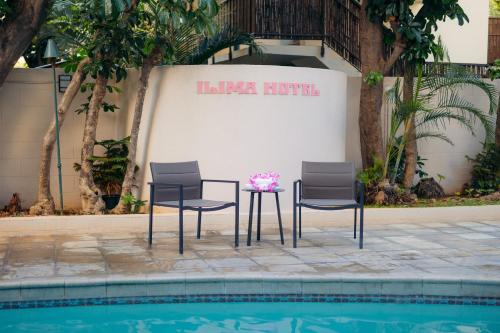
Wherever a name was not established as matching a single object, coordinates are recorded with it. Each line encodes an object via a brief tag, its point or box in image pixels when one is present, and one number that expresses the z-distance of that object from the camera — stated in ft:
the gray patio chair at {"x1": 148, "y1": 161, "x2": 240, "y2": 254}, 24.44
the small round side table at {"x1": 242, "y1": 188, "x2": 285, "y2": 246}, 25.20
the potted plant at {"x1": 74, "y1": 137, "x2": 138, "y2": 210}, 32.17
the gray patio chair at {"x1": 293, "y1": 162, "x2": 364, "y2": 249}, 26.66
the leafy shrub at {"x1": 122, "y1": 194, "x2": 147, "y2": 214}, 30.66
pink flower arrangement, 25.48
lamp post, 29.27
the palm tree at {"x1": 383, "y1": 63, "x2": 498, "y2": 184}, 33.99
